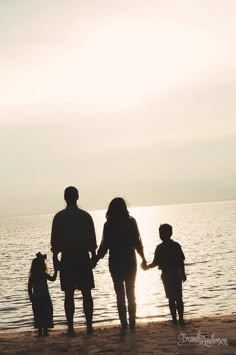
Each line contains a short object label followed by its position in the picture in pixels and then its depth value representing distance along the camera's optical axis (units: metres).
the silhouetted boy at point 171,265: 10.08
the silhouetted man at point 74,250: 8.84
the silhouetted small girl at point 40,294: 10.76
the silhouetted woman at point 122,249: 8.89
